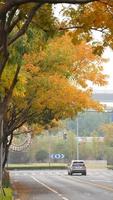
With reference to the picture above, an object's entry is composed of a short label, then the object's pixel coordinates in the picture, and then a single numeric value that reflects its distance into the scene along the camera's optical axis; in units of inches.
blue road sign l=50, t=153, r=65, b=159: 4426.7
